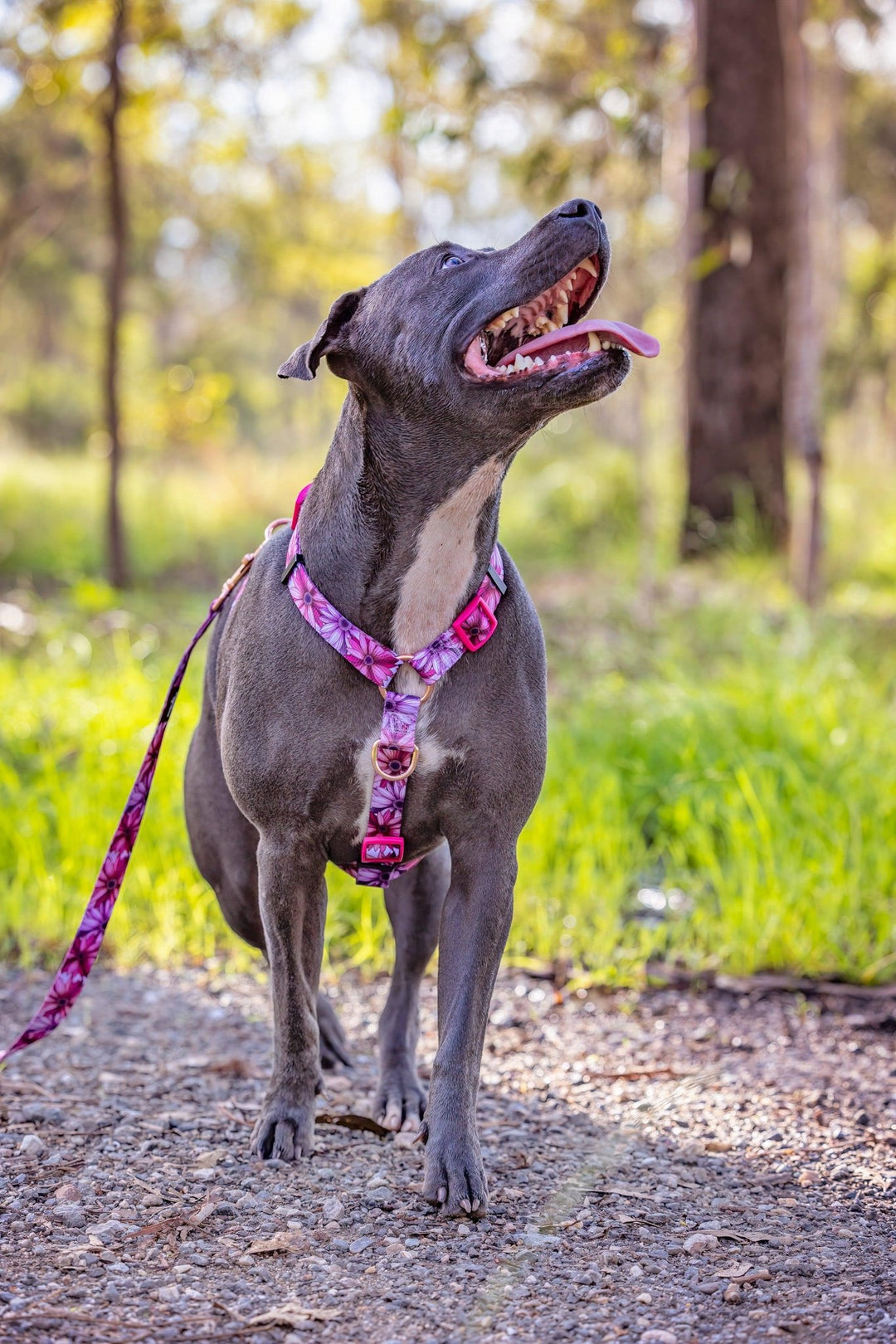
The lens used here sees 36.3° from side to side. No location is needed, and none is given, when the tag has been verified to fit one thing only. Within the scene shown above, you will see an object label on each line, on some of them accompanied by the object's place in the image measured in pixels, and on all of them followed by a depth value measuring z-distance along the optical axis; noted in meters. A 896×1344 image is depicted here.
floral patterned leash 3.04
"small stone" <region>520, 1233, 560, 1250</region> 2.51
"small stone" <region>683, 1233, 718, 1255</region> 2.49
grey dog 2.65
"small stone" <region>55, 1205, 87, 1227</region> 2.54
